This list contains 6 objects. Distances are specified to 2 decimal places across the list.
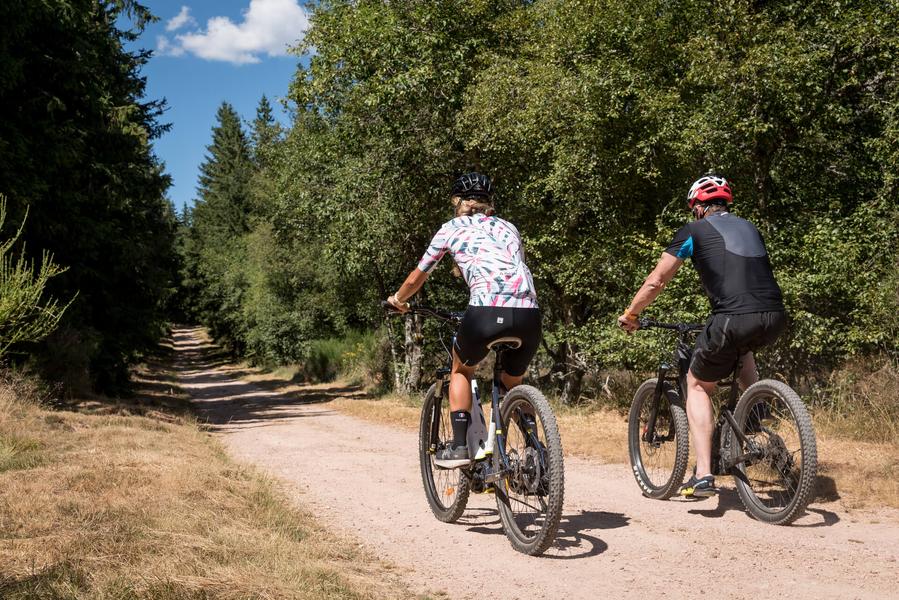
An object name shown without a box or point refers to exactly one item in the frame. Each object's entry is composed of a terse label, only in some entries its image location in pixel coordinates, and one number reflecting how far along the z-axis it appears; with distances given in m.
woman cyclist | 4.52
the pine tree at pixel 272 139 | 26.48
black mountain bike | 4.61
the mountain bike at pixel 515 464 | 4.18
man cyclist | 4.82
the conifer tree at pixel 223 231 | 50.28
